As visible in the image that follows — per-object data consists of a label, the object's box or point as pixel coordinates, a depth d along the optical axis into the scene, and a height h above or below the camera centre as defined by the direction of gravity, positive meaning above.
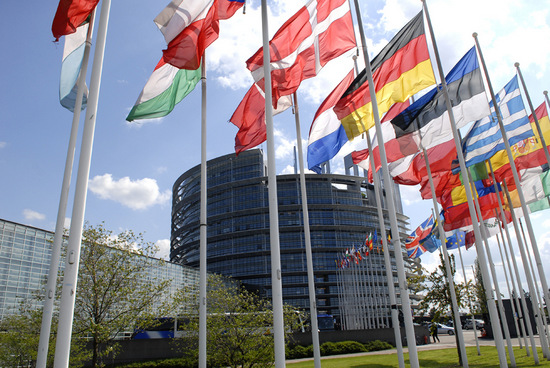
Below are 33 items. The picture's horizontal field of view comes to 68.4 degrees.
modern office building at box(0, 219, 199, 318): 35.72 +6.73
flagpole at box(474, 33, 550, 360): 15.17 +3.90
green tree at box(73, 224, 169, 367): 19.41 +1.92
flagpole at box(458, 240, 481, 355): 27.60 +3.35
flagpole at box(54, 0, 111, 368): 6.74 +2.22
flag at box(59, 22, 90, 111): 10.45 +6.73
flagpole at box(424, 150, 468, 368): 17.36 +2.10
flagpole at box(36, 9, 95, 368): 8.01 +2.71
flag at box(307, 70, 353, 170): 14.77 +6.70
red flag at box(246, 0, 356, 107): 12.01 +8.04
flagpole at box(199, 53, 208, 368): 10.36 +2.40
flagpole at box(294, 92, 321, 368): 12.04 +2.42
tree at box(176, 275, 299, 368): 17.92 -0.23
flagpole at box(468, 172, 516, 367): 18.04 +1.67
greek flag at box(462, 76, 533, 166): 17.16 +7.63
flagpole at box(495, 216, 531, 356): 25.15 +3.37
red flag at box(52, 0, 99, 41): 9.40 +7.07
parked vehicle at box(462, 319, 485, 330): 67.81 -0.91
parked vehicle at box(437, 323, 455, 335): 63.38 -1.55
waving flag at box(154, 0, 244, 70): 10.35 +7.53
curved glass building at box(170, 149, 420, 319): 98.44 +24.74
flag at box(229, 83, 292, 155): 12.45 +6.18
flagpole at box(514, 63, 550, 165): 16.45 +8.40
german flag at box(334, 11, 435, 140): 12.74 +7.50
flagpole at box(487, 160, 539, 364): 19.28 +2.87
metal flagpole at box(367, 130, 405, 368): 11.73 +1.13
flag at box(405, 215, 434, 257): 30.34 +6.65
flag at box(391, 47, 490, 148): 14.09 +7.22
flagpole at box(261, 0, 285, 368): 7.89 +2.07
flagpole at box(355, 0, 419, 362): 9.35 +2.16
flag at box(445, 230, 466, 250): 30.81 +5.74
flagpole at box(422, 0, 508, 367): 11.59 +2.21
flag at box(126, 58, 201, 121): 11.09 +6.58
